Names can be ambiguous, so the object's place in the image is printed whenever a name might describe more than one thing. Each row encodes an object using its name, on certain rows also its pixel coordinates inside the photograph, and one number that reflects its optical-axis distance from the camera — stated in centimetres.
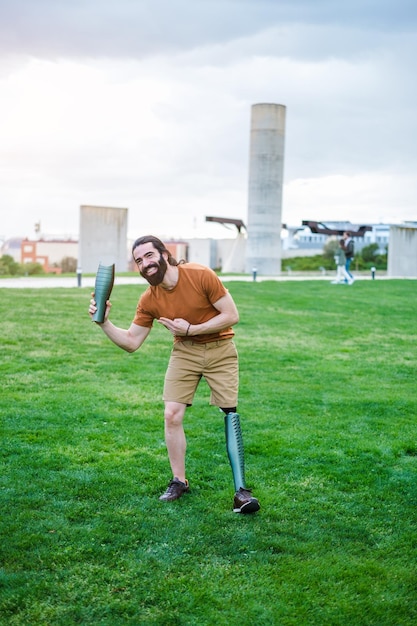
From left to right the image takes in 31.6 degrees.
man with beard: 523
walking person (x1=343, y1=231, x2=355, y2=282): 2545
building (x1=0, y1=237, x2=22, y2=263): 6292
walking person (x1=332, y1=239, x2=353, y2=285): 2587
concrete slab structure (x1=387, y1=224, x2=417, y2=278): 3959
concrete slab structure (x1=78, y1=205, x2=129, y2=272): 3225
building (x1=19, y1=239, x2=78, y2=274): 5972
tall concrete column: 4081
